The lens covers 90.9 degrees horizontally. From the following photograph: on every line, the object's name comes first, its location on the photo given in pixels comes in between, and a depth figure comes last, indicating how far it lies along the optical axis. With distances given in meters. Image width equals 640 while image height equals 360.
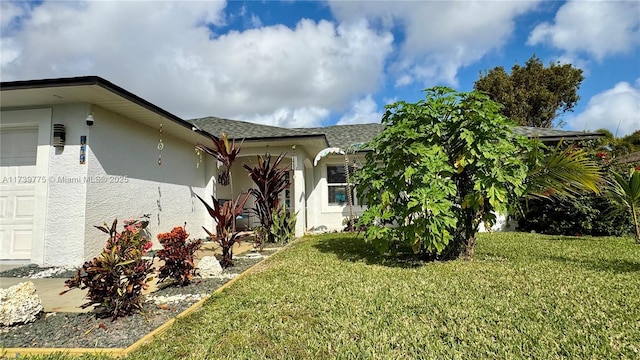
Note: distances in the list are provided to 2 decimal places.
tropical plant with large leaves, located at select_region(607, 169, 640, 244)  6.44
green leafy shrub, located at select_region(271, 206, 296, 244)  9.20
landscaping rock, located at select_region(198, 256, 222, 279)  5.26
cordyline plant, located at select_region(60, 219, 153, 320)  3.33
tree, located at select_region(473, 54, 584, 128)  24.17
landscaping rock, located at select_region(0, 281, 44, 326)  3.29
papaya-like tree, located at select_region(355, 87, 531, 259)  5.23
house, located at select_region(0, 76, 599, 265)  6.14
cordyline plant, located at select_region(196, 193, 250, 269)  5.90
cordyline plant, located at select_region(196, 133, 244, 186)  6.59
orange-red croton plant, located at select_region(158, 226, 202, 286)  4.46
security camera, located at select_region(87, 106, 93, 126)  6.18
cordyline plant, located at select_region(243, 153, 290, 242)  8.91
